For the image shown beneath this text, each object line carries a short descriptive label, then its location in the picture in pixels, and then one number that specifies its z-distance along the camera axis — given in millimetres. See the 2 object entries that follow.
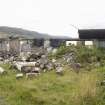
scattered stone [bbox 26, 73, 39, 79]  9988
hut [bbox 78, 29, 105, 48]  17844
